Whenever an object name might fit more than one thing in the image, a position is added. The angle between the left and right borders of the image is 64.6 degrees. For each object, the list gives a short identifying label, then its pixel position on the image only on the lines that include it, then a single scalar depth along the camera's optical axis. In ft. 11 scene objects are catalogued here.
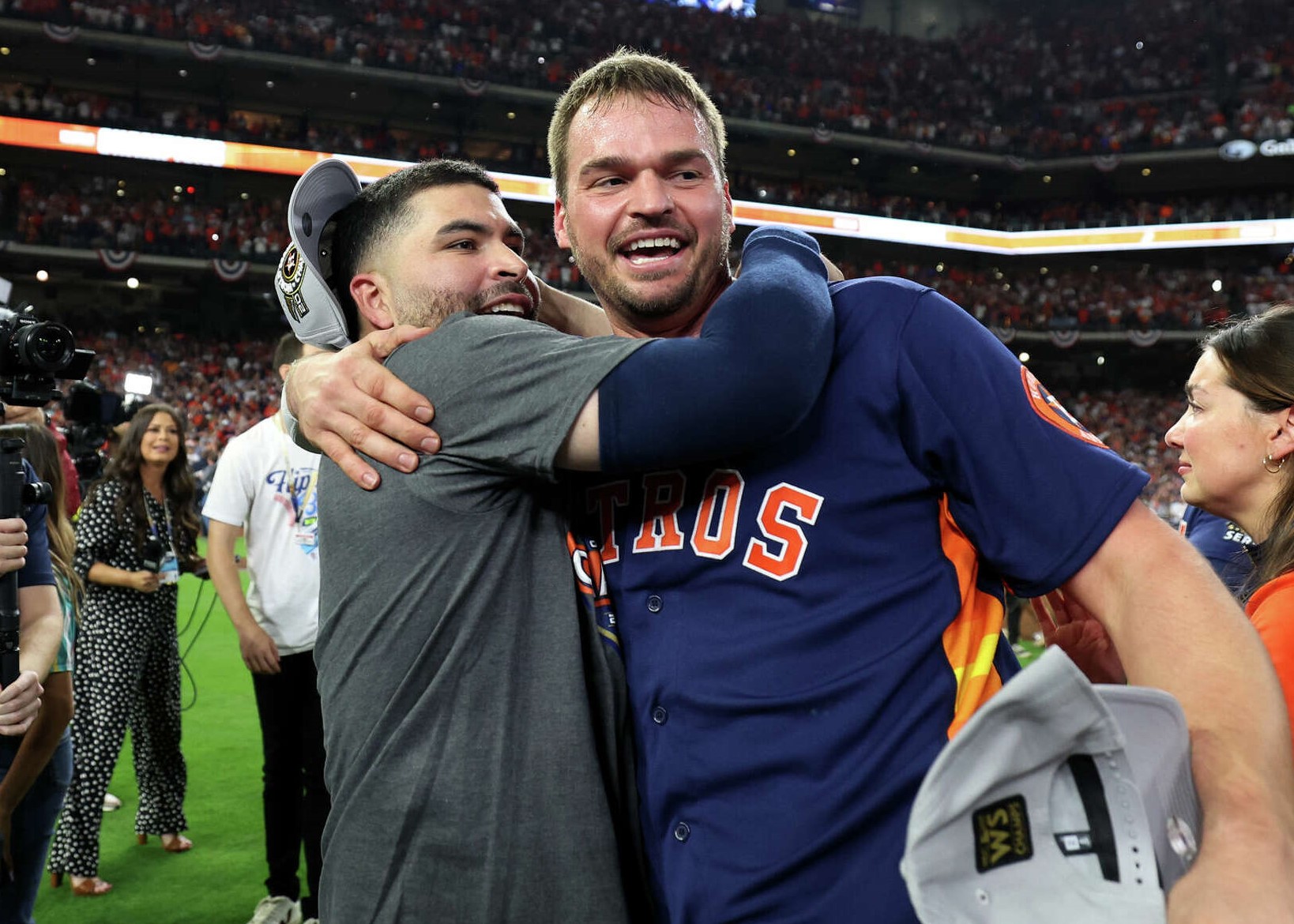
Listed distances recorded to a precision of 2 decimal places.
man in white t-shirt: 13.69
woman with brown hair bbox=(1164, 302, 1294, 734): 8.61
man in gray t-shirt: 4.56
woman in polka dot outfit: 15.75
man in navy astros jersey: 4.29
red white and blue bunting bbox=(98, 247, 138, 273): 83.97
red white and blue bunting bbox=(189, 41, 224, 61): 84.28
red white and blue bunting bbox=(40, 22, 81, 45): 80.43
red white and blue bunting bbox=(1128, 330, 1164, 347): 94.07
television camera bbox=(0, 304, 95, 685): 9.54
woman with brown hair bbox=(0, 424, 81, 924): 10.25
